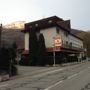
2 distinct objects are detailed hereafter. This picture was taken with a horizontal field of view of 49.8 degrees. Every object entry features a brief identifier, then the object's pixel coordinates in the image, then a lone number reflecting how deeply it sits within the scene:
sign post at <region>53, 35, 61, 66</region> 19.25
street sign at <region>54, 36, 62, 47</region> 19.23
